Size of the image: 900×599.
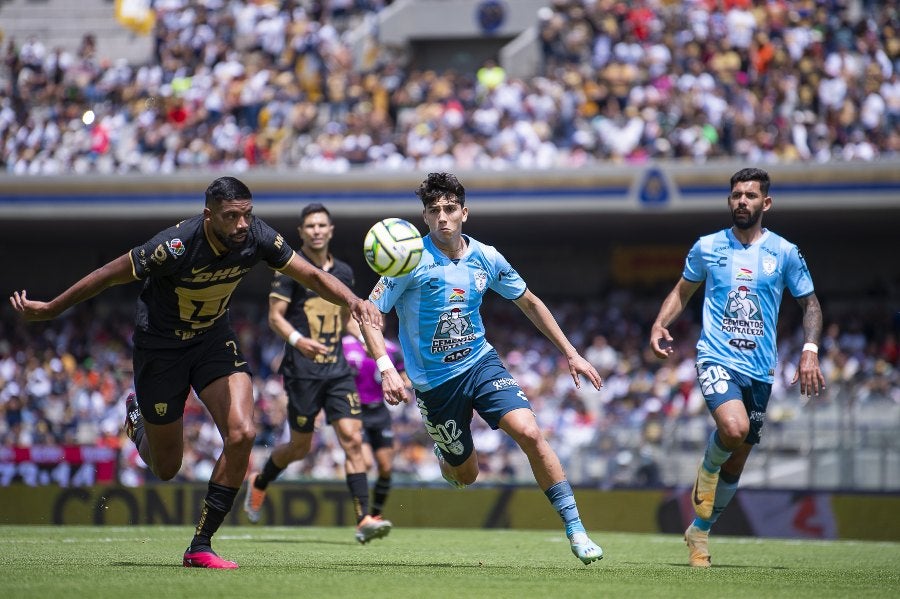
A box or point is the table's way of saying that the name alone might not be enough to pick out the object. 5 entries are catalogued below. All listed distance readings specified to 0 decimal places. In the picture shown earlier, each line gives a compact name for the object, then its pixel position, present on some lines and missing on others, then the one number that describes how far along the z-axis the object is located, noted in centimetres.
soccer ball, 1583
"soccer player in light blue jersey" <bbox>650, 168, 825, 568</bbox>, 1823
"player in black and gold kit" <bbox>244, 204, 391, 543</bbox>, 2336
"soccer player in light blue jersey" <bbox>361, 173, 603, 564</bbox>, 1622
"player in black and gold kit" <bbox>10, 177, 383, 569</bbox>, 1526
